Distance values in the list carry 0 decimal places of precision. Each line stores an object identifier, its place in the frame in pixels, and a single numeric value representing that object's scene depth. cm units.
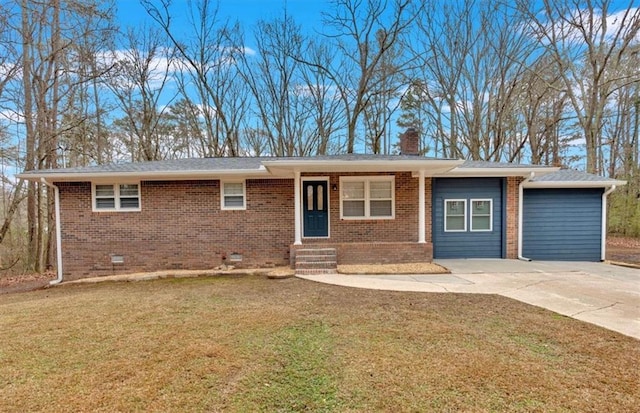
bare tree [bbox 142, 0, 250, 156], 1678
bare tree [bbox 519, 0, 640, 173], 1291
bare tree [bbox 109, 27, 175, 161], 1611
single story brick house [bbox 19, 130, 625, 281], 855
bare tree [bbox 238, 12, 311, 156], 1745
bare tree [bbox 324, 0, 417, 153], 1602
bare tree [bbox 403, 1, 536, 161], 1611
